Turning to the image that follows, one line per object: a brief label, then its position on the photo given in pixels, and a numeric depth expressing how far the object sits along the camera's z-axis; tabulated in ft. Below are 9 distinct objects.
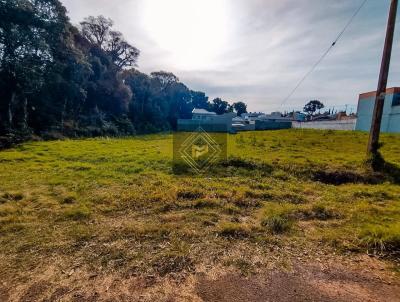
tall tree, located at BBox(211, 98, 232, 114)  185.34
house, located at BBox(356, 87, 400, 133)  71.15
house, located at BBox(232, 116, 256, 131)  100.27
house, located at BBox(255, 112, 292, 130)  99.55
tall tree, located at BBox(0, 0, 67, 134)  45.75
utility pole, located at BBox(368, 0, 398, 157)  24.11
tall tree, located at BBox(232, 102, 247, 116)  228.86
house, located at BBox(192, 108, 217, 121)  150.88
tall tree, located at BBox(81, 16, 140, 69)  86.84
